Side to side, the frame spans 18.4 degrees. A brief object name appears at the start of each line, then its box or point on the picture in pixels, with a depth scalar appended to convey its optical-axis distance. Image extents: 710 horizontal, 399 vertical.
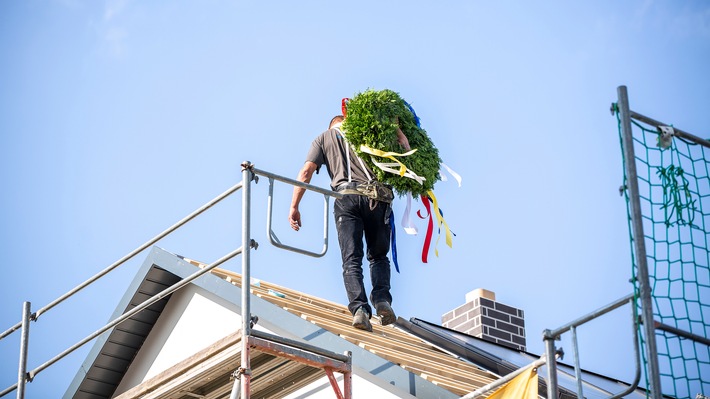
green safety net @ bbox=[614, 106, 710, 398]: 11.85
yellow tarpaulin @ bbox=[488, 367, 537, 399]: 13.30
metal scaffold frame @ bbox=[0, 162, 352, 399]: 14.01
